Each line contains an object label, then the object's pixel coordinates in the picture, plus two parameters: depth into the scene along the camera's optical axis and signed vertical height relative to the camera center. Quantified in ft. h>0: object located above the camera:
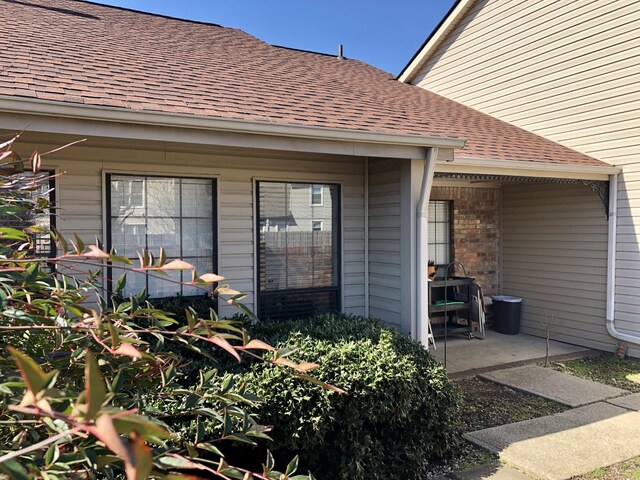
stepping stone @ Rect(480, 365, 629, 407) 18.81 -6.06
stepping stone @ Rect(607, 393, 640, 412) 17.76 -6.11
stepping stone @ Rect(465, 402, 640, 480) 13.39 -6.09
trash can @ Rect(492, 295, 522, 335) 29.32 -4.77
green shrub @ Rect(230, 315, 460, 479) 11.80 -4.33
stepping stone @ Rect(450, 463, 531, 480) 12.85 -6.15
